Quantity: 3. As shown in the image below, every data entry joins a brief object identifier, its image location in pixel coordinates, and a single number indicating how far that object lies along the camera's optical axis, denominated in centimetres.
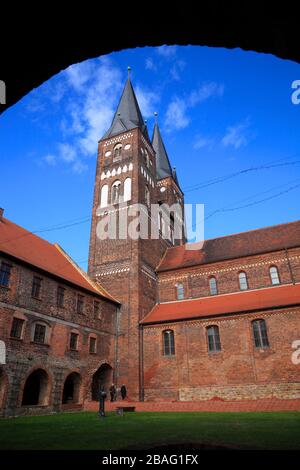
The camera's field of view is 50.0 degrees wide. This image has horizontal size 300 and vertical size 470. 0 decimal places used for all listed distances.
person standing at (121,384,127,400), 2127
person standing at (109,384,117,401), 2084
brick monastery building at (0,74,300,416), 1792
